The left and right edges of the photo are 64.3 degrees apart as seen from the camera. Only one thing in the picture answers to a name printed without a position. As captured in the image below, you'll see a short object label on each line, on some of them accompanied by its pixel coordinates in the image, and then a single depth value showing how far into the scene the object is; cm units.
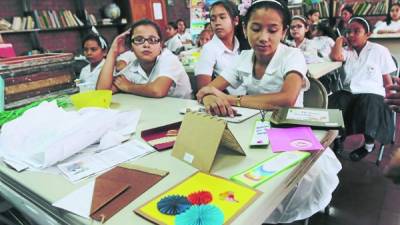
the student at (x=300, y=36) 342
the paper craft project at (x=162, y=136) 99
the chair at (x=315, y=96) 147
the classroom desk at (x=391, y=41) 413
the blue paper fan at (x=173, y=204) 63
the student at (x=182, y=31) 588
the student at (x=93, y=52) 242
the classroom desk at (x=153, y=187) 66
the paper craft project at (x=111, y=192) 66
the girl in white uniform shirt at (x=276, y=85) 129
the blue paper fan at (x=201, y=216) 59
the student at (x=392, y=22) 520
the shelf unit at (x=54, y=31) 464
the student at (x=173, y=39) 494
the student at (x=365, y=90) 231
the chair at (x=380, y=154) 238
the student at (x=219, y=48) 205
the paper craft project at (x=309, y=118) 102
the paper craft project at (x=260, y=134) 94
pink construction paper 89
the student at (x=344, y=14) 537
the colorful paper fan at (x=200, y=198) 65
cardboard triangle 80
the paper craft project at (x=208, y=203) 60
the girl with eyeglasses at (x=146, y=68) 177
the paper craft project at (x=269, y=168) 74
